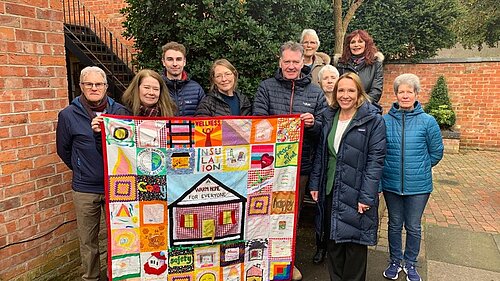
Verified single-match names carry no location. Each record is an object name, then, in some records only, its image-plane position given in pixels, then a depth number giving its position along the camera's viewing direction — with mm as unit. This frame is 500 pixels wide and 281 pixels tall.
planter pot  9383
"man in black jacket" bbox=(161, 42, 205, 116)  3204
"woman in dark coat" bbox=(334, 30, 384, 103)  3760
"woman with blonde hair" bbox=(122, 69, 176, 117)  2816
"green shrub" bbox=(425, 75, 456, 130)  9438
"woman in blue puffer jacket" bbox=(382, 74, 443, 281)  3071
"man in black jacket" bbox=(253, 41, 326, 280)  3094
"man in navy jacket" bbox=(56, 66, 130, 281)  2703
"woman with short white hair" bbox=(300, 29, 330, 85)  3820
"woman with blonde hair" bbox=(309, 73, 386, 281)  2798
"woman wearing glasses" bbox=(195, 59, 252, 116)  3094
